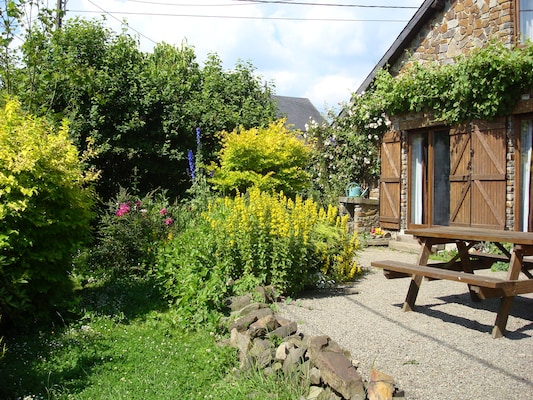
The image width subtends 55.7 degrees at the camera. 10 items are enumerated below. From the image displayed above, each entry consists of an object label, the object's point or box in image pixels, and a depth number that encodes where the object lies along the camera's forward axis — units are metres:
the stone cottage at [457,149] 8.41
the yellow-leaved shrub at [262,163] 8.85
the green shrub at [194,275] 4.74
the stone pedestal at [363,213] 11.06
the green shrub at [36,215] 4.26
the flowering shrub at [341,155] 11.38
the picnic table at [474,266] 3.94
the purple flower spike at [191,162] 8.94
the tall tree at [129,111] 9.23
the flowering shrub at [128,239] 6.52
